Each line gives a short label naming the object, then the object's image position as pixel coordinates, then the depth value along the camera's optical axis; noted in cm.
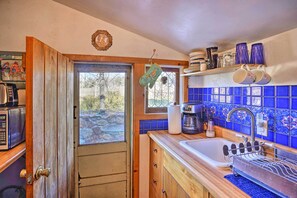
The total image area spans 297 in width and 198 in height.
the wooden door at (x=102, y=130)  210
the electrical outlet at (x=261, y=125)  133
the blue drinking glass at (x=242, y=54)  133
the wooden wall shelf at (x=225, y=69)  131
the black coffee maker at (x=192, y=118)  190
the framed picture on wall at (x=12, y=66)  168
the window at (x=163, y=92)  219
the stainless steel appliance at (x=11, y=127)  112
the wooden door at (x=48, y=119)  97
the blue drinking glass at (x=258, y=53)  132
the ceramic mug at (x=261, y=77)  125
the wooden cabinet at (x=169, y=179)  113
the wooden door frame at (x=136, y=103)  204
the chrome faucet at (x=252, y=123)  126
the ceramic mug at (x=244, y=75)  123
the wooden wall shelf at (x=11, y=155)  95
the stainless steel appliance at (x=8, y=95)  133
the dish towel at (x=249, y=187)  81
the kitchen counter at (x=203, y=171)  85
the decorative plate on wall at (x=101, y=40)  192
